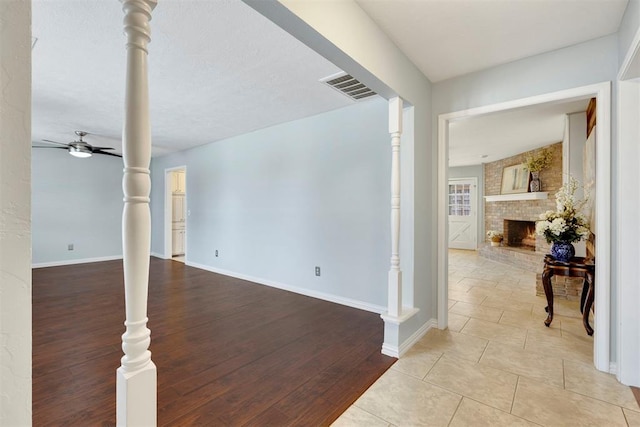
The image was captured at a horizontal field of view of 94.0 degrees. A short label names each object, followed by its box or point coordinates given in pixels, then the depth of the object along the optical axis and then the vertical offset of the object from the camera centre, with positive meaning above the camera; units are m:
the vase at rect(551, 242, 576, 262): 2.84 -0.36
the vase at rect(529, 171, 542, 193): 5.91 +0.61
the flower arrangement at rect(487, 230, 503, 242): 7.17 -0.55
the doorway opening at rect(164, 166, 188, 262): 6.75 -0.07
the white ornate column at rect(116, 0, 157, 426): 1.04 -0.02
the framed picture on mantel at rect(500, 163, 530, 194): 6.39 +0.77
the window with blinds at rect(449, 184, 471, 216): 8.48 +0.41
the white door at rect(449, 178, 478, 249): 8.31 -0.02
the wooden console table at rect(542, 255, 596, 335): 2.65 -0.55
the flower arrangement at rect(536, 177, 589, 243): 2.84 -0.09
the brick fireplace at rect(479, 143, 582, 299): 5.59 -0.14
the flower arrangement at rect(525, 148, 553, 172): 5.77 +1.04
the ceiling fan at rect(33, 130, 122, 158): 4.54 +0.98
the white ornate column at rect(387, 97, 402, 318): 2.42 +0.02
